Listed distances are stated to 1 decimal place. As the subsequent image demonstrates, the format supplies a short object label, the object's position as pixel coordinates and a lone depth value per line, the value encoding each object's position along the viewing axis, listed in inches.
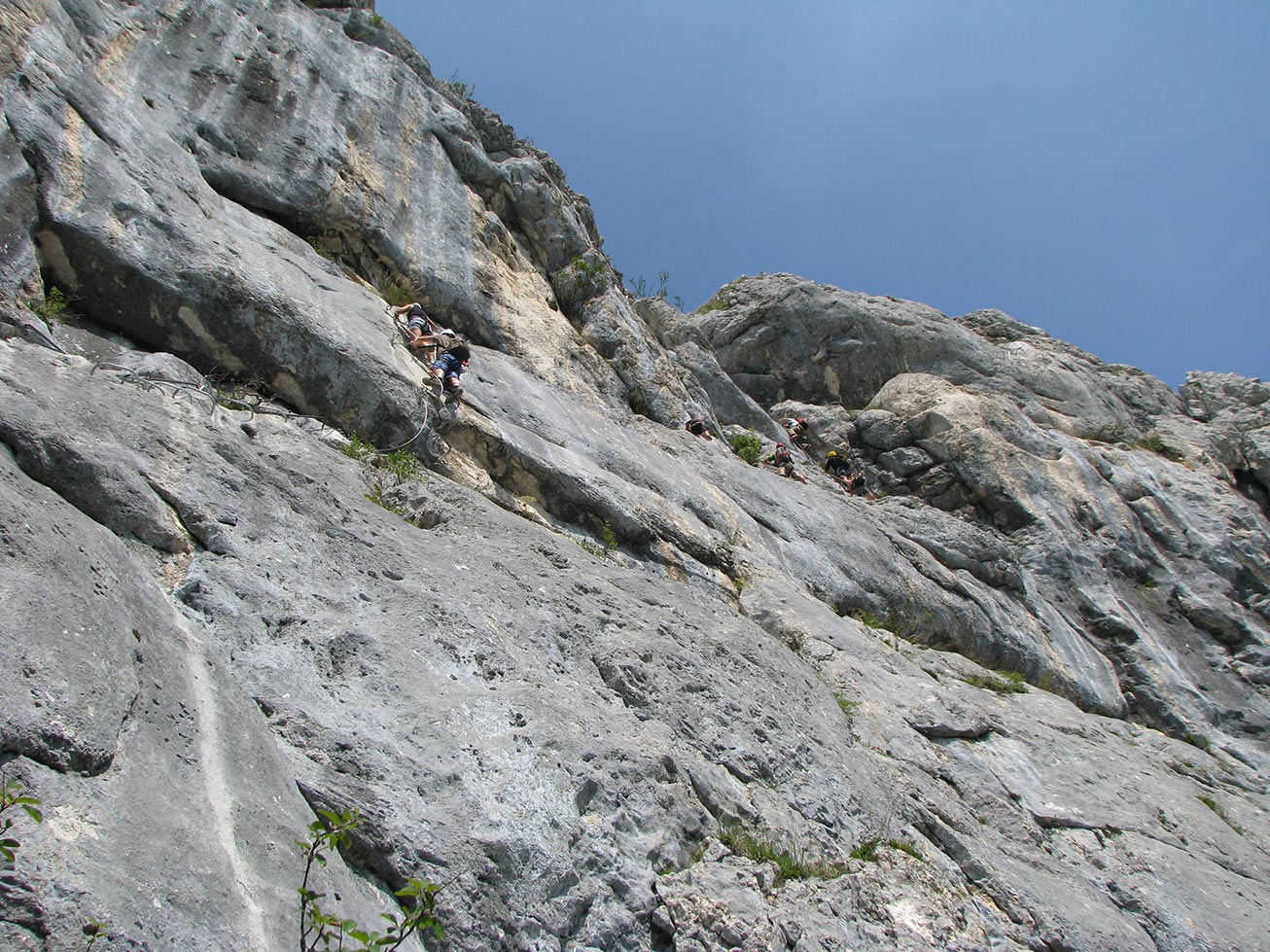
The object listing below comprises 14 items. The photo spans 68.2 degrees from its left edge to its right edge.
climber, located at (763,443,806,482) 701.9
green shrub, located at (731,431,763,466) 724.7
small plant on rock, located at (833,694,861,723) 369.9
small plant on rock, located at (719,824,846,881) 242.4
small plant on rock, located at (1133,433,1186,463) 961.5
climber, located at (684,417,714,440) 636.1
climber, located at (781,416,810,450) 881.5
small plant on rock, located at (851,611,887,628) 517.3
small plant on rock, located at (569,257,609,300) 679.7
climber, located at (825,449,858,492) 842.8
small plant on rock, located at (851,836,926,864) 269.6
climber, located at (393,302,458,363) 432.1
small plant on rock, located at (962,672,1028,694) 491.2
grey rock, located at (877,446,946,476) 834.8
